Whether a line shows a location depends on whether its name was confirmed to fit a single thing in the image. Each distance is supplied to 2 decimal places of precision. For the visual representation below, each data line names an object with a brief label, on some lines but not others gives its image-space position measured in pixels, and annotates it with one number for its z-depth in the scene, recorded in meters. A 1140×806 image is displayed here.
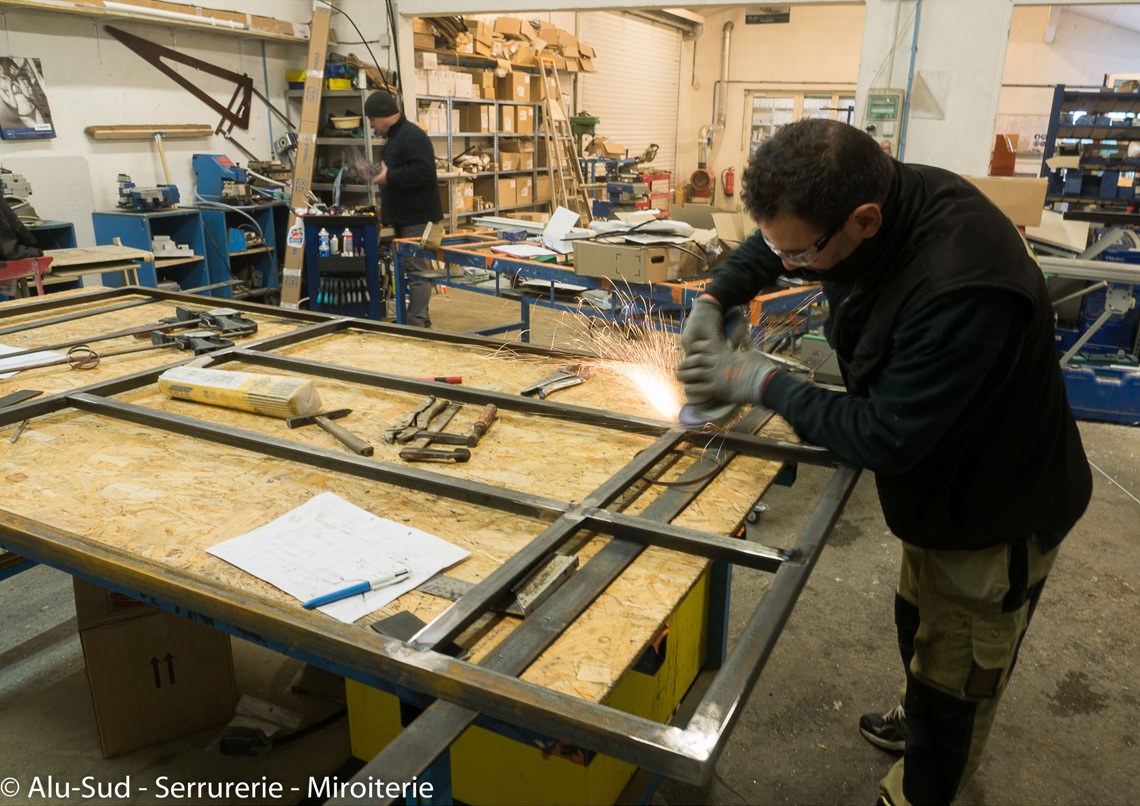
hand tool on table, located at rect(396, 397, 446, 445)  1.97
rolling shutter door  12.38
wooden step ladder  10.35
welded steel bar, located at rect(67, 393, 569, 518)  1.61
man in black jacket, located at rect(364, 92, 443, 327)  6.37
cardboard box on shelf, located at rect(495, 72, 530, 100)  9.94
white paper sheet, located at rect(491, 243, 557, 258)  4.88
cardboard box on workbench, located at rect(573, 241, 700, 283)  4.05
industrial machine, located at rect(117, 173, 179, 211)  6.42
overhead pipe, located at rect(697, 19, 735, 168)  14.42
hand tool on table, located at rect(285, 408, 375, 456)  1.89
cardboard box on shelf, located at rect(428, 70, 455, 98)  8.48
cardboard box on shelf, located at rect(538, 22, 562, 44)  10.26
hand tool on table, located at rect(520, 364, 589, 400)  2.33
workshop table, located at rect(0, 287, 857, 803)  1.09
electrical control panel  5.75
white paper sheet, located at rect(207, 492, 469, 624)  1.35
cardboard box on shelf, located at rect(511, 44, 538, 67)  9.88
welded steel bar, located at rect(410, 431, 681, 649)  1.20
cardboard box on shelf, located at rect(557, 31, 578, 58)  10.54
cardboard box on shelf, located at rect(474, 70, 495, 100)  9.43
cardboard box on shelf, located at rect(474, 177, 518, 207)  10.02
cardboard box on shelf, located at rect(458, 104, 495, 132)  9.59
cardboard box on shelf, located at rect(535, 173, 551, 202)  10.80
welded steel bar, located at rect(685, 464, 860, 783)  1.03
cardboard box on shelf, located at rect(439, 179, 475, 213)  9.16
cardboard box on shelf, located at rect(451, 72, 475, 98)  8.91
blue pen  1.30
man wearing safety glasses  1.36
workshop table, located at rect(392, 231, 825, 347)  3.94
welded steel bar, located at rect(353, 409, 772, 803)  0.98
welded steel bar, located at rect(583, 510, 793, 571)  1.43
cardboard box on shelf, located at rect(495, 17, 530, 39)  9.64
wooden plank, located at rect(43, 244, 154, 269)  5.21
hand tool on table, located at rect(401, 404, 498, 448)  1.95
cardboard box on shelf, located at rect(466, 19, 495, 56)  9.02
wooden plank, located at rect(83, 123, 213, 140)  6.62
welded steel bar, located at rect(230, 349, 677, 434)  2.05
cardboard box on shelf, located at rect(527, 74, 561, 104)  10.39
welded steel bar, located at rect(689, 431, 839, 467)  1.82
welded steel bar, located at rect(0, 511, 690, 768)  1.02
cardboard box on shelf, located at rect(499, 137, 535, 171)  10.37
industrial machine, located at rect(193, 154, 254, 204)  7.17
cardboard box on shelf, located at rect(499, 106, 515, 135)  9.96
